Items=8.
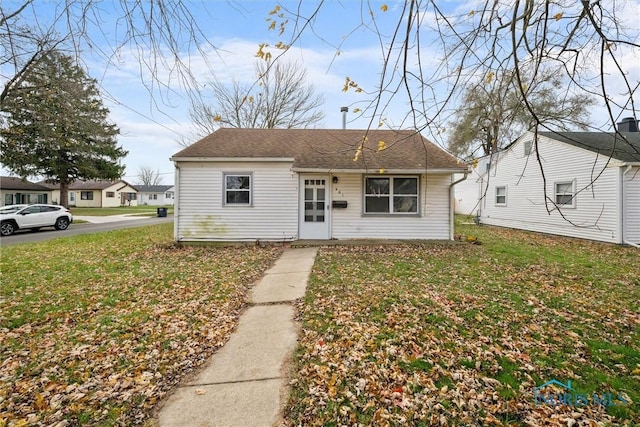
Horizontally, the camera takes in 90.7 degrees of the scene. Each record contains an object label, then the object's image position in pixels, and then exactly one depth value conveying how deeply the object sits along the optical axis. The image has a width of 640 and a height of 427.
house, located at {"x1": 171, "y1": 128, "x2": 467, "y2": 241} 10.42
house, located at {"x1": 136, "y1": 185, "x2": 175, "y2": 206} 58.38
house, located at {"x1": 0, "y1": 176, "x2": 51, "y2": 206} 30.25
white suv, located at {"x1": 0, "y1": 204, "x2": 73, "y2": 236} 14.67
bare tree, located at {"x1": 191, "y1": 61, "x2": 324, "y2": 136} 19.34
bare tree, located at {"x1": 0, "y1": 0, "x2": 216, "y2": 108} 2.08
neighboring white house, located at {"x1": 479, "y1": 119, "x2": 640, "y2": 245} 10.50
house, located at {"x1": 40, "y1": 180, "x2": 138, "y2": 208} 42.88
